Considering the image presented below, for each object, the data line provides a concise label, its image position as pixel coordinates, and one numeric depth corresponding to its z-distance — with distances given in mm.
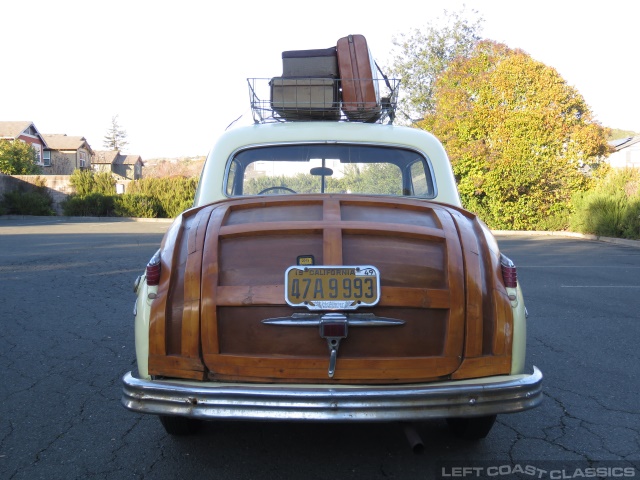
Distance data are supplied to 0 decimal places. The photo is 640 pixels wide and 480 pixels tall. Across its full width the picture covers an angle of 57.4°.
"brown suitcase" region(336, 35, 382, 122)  5176
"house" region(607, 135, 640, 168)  54844
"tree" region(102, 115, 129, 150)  100875
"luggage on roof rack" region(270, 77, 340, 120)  4957
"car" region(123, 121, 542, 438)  2404
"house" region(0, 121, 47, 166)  51531
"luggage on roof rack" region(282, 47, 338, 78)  5254
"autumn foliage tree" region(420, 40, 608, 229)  21062
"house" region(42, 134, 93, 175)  62303
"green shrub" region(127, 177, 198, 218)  30391
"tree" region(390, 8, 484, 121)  30250
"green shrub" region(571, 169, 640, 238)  17312
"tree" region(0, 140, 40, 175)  41781
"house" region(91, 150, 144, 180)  81438
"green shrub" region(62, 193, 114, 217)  29469
